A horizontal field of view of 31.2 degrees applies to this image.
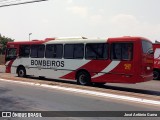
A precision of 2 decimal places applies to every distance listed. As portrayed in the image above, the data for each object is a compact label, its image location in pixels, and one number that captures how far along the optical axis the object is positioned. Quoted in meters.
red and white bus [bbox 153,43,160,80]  22.91
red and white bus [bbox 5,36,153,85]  14.73
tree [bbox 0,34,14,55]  81.79
